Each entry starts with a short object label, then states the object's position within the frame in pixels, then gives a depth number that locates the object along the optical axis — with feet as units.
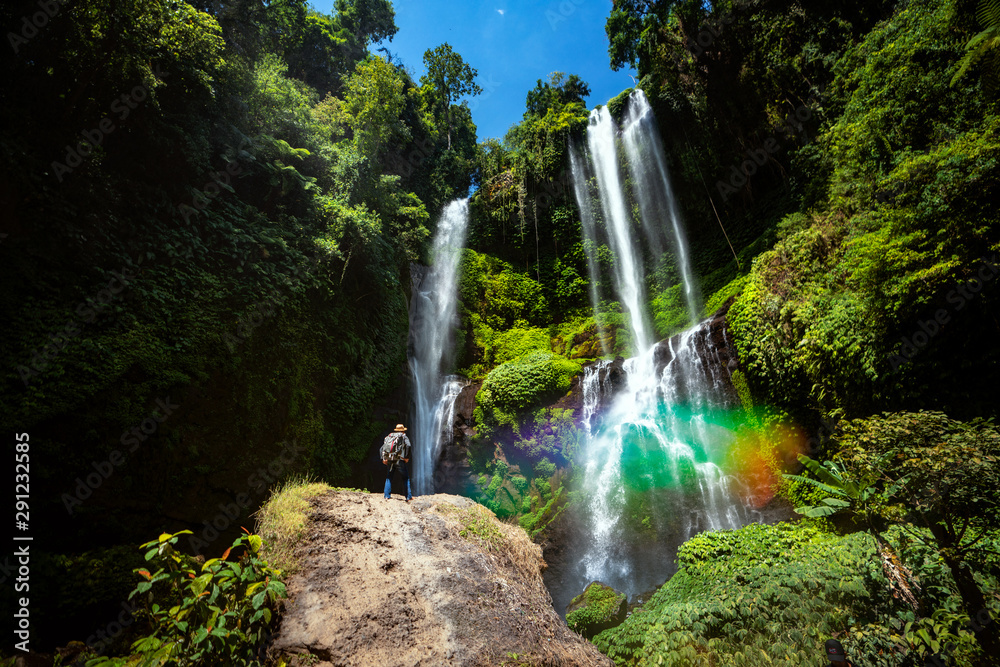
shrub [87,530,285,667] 9.53
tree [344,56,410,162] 49.19
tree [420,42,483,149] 85.40
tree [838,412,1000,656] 11.76
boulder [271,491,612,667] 11.50
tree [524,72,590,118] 74.33
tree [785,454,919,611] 14.38
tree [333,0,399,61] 89.10
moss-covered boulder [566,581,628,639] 21.50
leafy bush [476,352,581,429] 42.75
